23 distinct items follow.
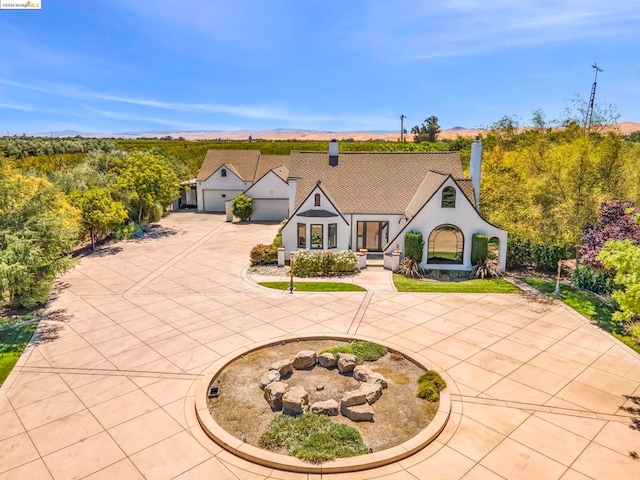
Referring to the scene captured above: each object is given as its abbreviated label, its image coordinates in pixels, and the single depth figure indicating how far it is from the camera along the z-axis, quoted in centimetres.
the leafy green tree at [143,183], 3522
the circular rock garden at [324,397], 1026
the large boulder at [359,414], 1077
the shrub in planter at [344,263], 2489
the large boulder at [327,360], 1360
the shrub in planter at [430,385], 1183
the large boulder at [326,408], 1103
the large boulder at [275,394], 1135
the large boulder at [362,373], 1266
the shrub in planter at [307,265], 2480
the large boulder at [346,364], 1321
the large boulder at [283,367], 1287
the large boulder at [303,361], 1348
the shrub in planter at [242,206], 4247
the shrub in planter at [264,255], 2655
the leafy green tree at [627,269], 1086
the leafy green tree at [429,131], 10788
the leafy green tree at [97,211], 2978
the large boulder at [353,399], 1111
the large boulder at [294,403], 1095
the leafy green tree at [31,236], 1536
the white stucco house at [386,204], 2536
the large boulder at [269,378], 1230
